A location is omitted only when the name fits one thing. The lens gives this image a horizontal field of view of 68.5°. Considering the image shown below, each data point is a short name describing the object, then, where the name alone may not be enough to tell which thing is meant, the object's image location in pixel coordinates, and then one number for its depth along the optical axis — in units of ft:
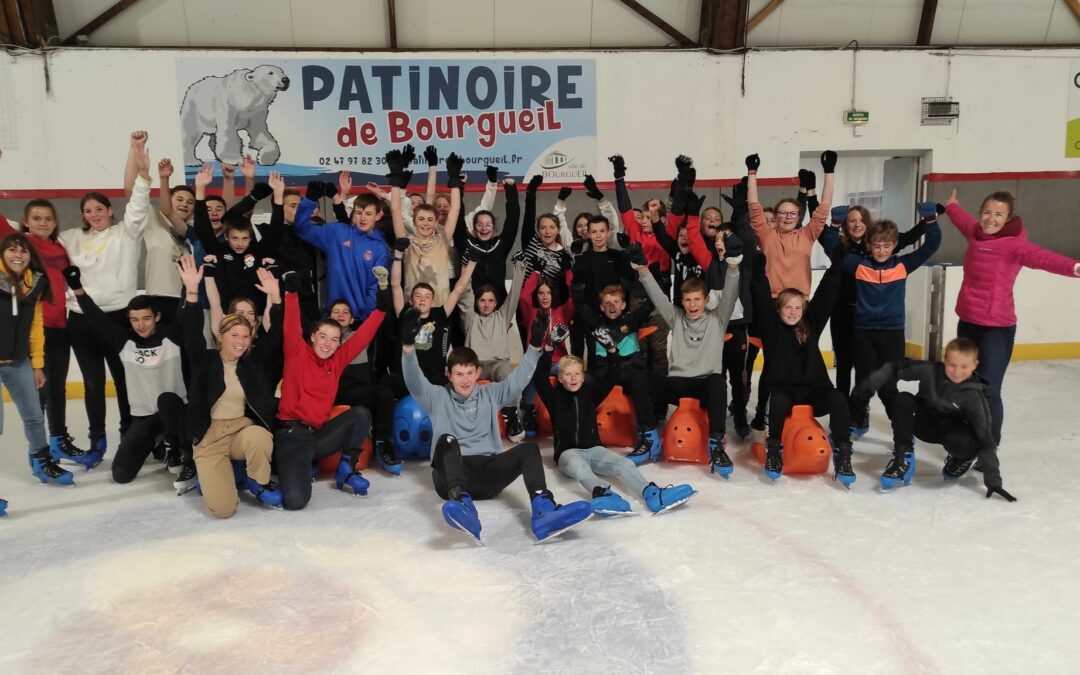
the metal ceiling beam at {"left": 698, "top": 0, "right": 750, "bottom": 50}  20.80
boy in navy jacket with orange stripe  12.85
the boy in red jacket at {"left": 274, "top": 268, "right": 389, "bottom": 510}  11.25
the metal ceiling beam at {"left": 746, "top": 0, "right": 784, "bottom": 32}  21.63
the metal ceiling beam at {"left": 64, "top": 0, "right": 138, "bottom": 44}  19.81
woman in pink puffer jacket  12.23
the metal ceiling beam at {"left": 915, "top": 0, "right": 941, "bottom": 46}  21.84
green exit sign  21.85
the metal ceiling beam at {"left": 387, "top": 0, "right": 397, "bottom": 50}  20.24
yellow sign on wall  22.40
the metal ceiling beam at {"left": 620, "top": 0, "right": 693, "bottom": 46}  21.36
